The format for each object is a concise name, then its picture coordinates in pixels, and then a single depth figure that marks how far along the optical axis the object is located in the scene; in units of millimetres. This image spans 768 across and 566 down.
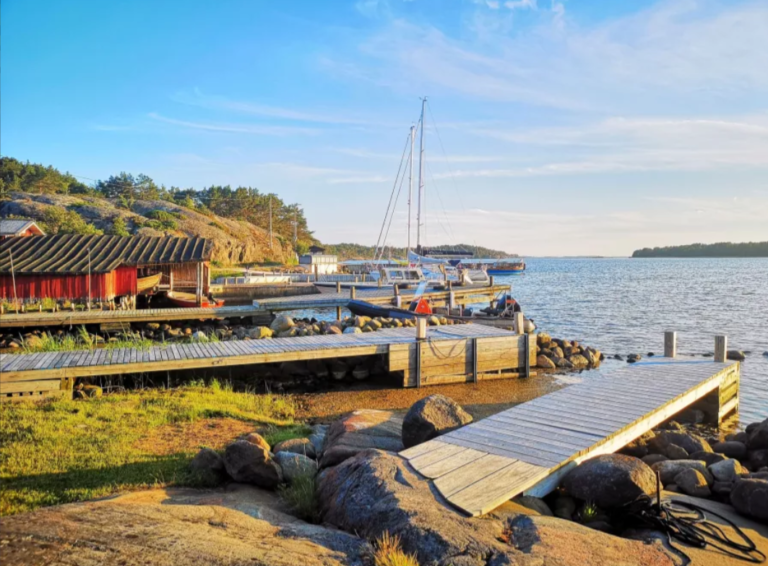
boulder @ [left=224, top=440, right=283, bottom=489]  6273
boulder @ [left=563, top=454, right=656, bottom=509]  5770
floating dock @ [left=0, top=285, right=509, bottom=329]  19469
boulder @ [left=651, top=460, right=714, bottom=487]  7117
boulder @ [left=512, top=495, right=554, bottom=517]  5664
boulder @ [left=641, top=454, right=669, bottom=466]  8391
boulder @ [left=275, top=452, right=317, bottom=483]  6359
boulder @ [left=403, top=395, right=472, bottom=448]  7332
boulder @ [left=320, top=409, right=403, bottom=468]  6637
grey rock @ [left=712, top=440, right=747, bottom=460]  9086
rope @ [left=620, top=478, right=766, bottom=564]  5148
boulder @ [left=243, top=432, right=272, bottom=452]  6961
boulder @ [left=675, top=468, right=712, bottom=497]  6738
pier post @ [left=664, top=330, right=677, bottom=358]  14164
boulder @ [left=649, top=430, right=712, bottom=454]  8844
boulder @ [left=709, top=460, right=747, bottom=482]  6914
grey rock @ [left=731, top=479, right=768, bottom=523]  5965
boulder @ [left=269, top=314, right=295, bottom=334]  18914
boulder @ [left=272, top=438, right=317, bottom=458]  7430
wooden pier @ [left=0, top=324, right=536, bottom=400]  11109
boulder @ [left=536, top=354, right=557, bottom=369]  17391
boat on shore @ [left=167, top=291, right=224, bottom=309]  26125
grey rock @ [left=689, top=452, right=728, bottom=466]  8234
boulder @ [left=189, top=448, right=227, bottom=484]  6407
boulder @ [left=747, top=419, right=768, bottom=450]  9109
